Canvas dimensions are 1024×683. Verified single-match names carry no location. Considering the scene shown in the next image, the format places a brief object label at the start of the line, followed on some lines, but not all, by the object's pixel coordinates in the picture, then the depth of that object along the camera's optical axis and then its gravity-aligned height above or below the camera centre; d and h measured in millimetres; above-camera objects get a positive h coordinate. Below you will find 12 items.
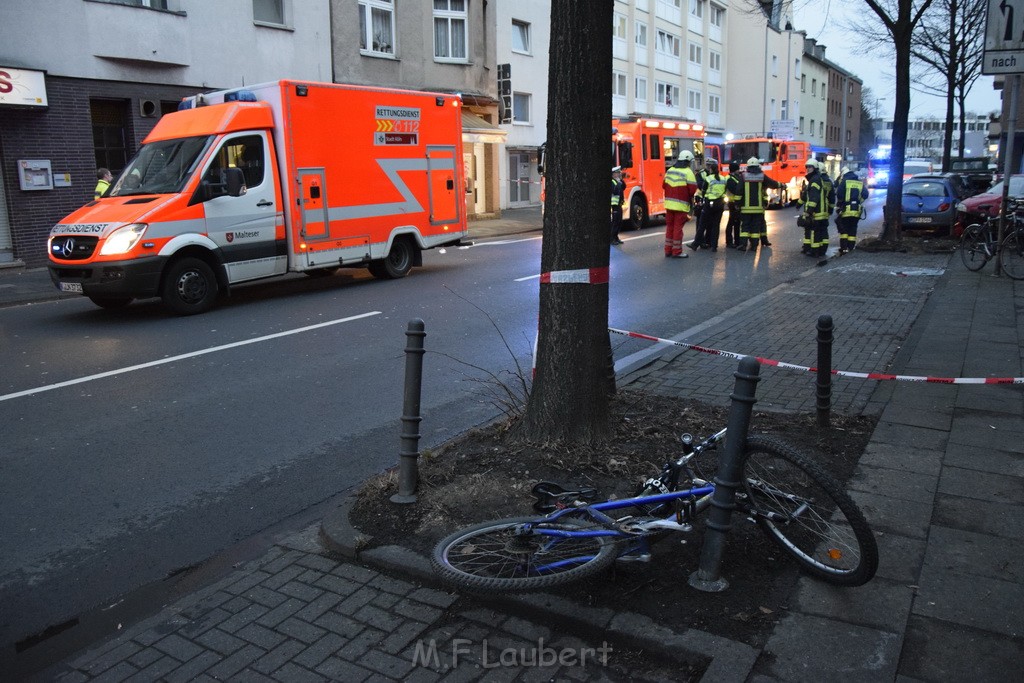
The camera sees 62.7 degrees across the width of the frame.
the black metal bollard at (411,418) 4484 -1163
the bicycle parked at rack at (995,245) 13125 -816
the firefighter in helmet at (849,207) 16594 -233
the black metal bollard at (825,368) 5373 -1114
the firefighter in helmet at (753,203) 16906 -141
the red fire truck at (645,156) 23297 +1151
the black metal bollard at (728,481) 3439 -1170
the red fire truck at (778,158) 34375 +1557
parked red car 17719 -294
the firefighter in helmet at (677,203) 16891 -123
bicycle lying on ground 3473 -1424
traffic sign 11055 +2040
